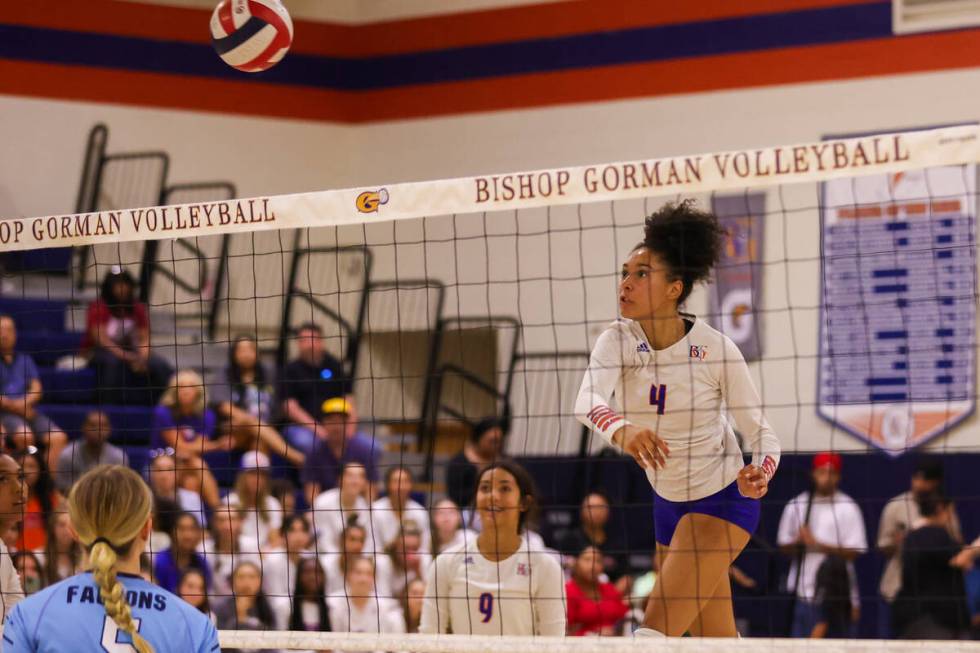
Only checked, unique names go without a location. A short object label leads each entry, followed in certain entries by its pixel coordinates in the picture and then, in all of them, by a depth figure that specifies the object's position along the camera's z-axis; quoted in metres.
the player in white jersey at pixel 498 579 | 9.05
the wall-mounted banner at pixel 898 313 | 17.13
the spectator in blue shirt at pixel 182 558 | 13.21
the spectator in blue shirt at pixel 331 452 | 16.02
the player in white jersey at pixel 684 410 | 7.86
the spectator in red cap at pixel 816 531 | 15.54
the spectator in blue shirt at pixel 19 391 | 13.99
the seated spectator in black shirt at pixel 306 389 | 16.83
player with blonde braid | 5.51
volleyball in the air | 10.48
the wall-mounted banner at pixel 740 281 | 18.36
